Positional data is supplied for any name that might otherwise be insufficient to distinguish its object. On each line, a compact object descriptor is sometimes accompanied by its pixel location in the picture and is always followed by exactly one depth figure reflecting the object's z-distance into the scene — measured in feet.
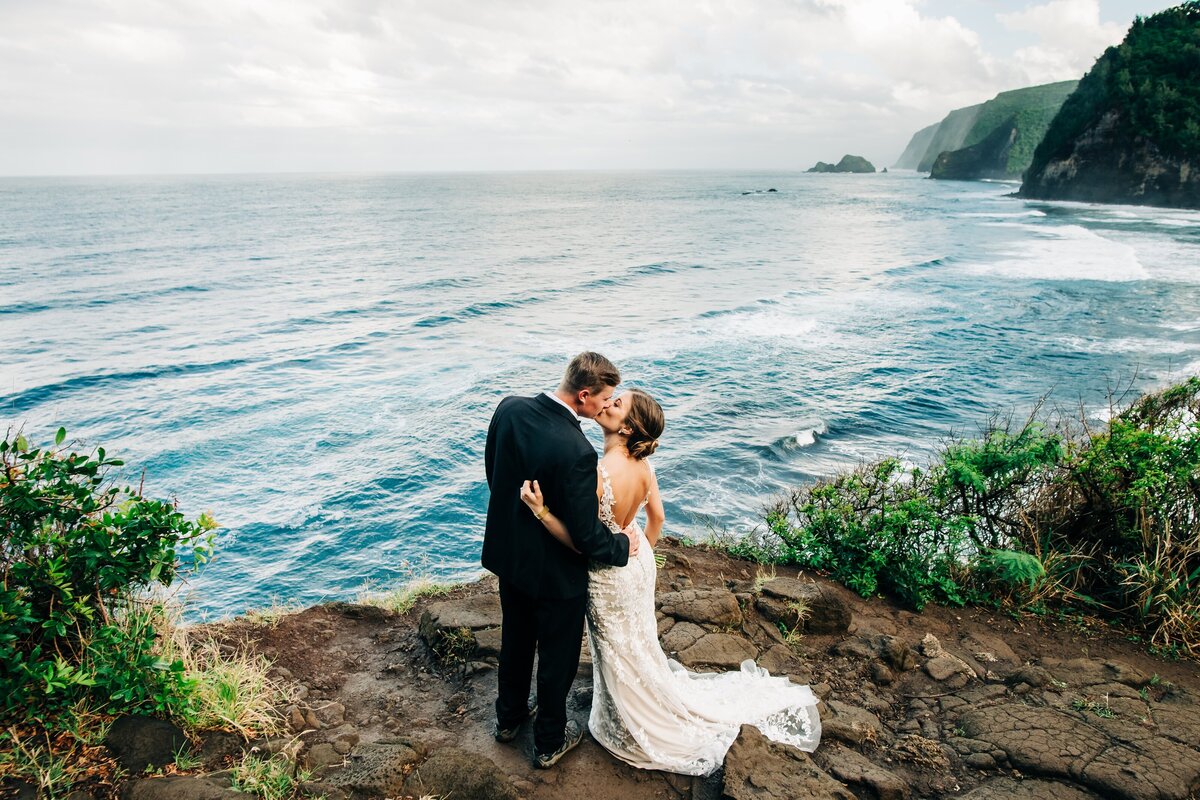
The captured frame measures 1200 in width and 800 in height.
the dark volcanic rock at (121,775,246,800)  10.89
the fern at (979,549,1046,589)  21.45
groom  12.08
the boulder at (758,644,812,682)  17.93
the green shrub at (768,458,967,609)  22.67
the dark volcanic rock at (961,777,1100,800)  12.78
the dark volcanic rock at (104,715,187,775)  11.75
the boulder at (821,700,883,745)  14.89
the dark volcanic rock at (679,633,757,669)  17.65
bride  13.07
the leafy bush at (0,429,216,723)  11.69
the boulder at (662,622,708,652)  18.21
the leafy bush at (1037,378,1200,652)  19.83
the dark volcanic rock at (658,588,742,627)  19.59
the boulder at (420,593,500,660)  18.26
